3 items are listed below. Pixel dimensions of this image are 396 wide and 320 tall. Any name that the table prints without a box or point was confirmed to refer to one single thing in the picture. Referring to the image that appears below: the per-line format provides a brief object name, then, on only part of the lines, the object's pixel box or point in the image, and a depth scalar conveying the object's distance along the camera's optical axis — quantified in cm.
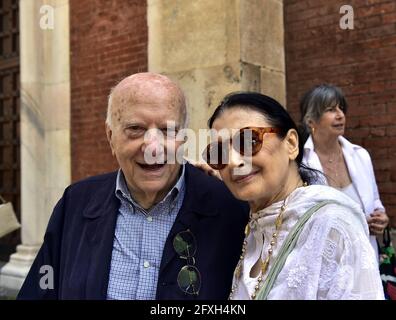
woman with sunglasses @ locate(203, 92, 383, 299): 141
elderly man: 191
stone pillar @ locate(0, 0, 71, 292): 596
